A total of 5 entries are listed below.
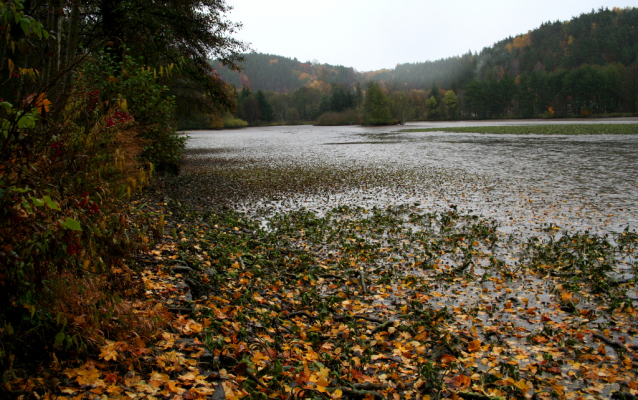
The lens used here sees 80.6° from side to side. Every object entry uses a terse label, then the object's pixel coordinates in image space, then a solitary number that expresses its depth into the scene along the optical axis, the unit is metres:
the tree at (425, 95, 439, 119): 110.90
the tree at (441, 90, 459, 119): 109.81
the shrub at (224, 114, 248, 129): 85.24
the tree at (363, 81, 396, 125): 79.50
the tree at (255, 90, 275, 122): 104.19
